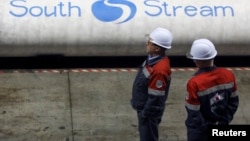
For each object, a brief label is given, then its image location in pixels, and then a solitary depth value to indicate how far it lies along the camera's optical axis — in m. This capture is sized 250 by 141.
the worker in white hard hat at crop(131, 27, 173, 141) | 12.16
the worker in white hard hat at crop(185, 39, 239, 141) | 10.84
